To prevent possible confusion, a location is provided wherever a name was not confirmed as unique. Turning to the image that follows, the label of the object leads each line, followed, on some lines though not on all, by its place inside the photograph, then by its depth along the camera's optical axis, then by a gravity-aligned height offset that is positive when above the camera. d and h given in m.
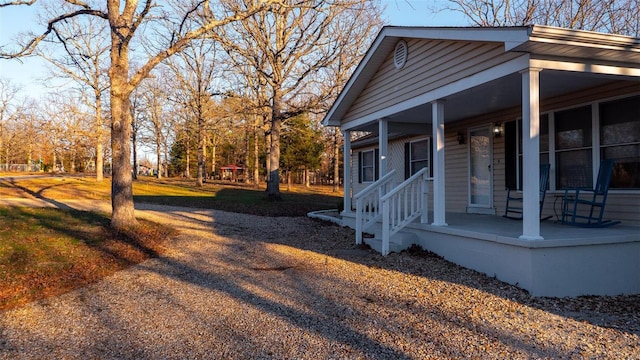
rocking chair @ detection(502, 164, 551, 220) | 6.87 -0.47
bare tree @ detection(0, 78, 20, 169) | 36.44 +4.83
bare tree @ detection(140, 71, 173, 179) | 29.69 +4.77
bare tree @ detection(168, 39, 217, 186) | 25.30 +5.45
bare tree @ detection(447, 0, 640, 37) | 15.91 +6.29
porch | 4.80 -1.02
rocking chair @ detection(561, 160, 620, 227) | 5.80 -0.45
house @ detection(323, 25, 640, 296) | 4.90 +0.63
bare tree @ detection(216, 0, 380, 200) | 16.11 +4.84
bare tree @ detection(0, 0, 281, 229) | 8.91 +2.20
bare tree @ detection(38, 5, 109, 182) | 24.25 +5.46
